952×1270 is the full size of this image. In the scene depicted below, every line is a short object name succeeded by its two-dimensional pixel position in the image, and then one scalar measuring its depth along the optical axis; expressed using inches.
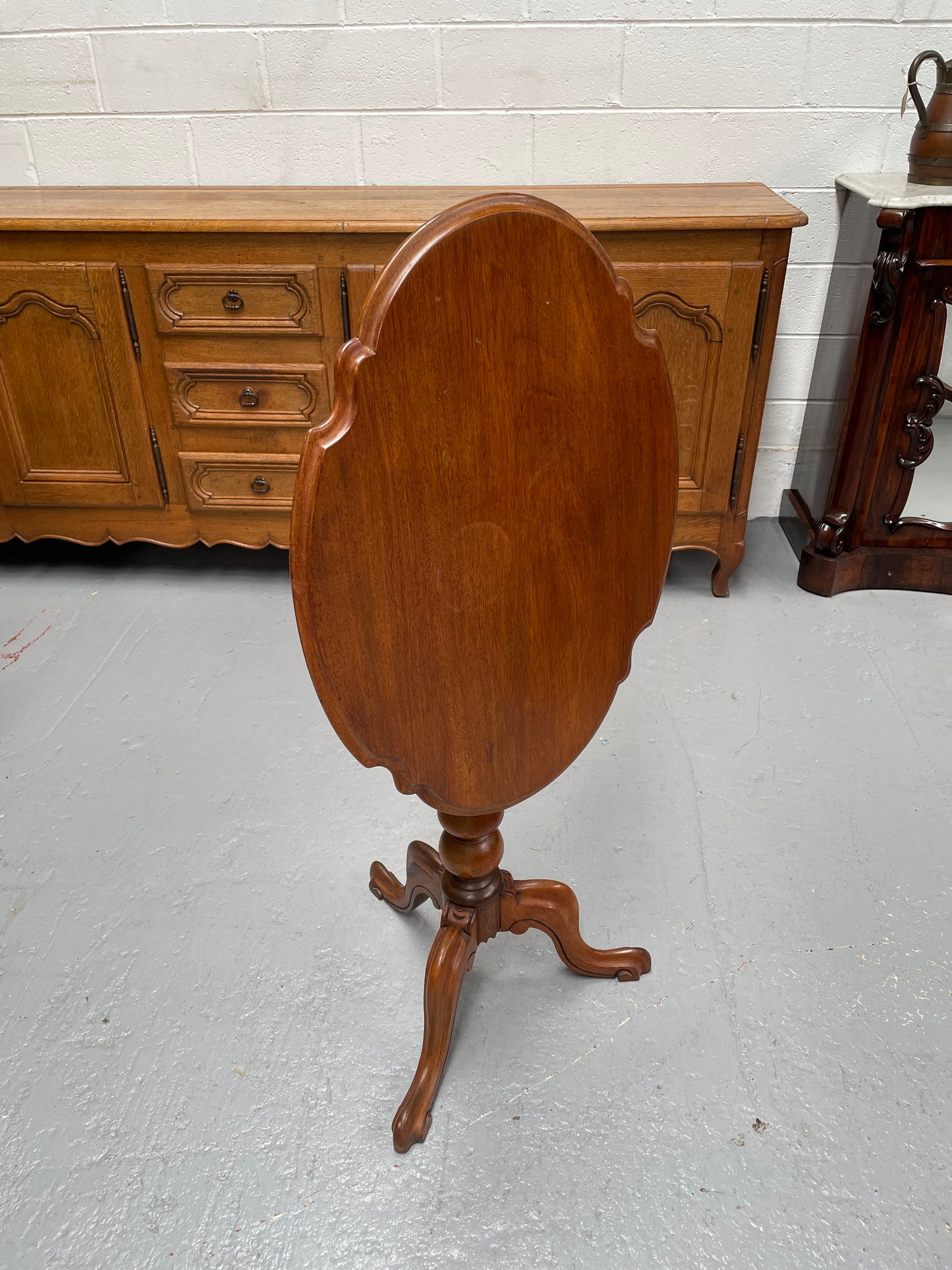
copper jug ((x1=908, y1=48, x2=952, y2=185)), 94.1
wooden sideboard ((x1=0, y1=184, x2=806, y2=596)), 94.3
